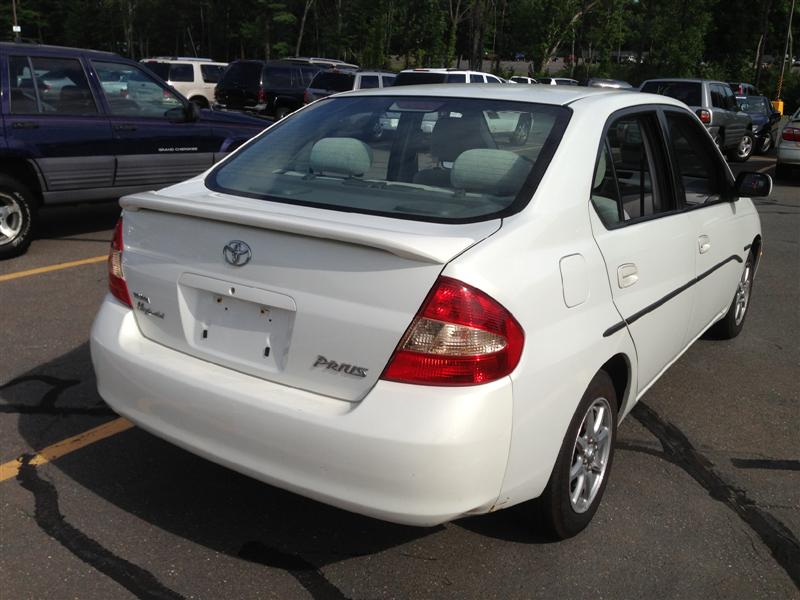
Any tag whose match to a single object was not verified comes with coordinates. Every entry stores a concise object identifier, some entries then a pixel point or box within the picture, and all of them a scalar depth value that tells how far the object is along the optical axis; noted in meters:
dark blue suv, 7.26
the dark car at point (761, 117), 21.47
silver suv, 17.55
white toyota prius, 2.49
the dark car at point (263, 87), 21.88
